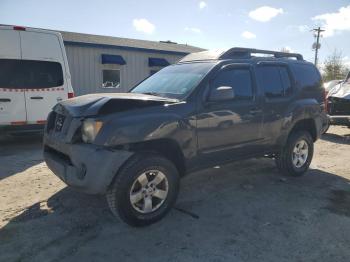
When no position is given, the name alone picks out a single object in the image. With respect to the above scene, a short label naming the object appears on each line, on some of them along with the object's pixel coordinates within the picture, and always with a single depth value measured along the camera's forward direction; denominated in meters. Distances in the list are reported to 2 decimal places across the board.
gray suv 3.65
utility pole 50.93
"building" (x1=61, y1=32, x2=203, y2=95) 15.16
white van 7.62
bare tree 40.03
